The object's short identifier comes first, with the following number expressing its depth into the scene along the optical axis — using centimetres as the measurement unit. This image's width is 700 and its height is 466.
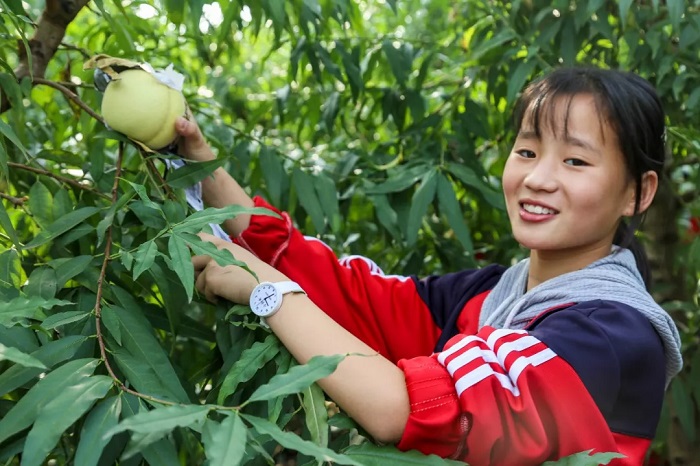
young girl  97
